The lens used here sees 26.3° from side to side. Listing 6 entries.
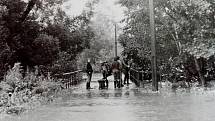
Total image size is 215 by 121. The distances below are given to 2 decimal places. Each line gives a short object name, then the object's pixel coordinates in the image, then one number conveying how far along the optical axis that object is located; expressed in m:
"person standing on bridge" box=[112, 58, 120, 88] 26.19
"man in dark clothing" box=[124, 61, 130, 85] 28.80
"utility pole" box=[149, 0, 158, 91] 21.72
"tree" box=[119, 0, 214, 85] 22.03
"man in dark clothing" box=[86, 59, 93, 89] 26.89
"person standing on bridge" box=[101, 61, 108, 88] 27.81
